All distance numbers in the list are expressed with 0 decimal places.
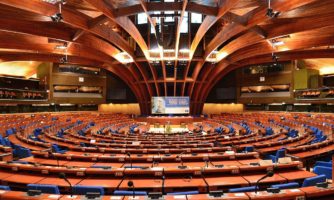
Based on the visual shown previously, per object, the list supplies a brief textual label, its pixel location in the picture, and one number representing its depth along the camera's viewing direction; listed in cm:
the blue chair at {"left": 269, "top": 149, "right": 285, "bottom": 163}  797
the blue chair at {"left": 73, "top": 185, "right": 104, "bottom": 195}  429
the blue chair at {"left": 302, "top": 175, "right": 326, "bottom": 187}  441
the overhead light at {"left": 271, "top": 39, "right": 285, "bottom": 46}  1513
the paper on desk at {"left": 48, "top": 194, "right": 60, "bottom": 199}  371
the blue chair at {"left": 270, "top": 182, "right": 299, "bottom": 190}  414
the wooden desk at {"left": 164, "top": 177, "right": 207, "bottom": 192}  486
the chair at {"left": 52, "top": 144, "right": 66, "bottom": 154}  925
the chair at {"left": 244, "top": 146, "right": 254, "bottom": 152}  912
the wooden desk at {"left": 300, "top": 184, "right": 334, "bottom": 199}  372
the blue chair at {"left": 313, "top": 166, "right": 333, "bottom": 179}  576
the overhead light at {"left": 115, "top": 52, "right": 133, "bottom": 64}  2119
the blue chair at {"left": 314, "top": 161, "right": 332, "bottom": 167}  661
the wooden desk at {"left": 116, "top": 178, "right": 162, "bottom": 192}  484
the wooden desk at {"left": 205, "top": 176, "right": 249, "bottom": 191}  489
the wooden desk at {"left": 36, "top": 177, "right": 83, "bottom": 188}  505
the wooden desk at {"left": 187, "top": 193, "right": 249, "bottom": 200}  353
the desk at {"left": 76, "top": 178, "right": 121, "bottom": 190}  491
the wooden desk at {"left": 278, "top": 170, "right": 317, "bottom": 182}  518
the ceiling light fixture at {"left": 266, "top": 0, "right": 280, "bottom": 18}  808
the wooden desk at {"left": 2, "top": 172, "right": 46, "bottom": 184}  522
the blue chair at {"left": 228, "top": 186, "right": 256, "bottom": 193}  403
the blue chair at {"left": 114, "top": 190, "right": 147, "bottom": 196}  413
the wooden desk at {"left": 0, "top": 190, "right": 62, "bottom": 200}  360
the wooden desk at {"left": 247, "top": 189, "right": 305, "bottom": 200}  356
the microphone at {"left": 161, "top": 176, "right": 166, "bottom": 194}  486
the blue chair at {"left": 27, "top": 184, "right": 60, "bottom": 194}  422
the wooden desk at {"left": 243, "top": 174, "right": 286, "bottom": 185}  503
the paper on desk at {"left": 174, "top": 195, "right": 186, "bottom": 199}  369
